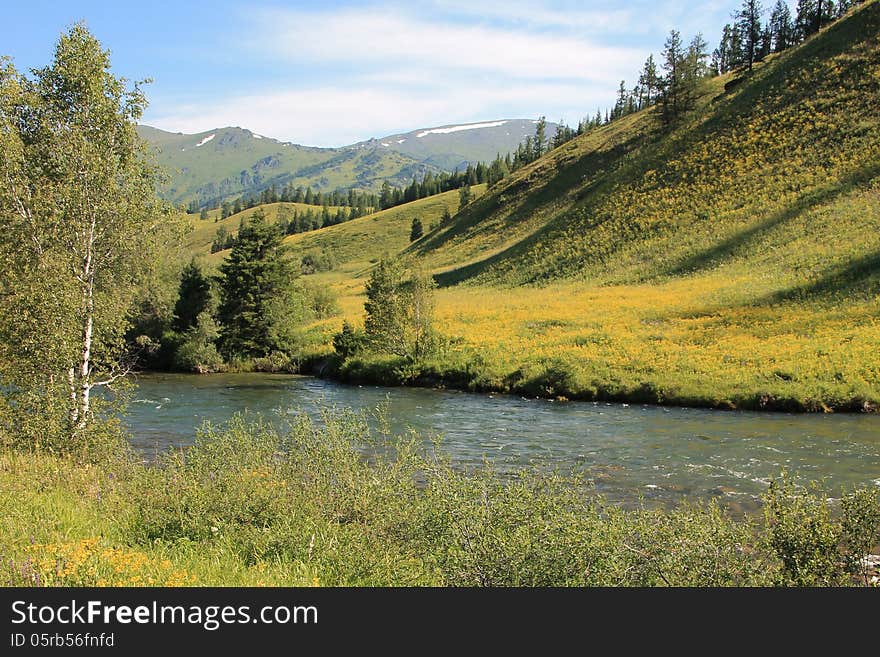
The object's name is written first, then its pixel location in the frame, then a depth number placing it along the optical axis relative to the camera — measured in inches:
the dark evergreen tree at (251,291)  1879.9
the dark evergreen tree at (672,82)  3722.9
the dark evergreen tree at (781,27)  4827.8
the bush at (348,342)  1720.2
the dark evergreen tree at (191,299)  2004.2
